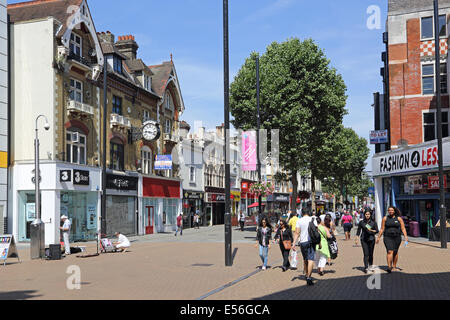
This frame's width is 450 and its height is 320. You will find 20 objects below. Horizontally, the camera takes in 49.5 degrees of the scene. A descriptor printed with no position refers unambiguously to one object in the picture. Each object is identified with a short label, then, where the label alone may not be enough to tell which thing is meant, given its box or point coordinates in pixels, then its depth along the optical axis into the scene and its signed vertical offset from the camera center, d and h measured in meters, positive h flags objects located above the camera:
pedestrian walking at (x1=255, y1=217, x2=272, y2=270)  14.11 -1.75
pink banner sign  30.70 +1.88
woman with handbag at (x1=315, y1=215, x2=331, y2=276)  12.56 -1.84
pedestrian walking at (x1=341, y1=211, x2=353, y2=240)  27.12 -2.66
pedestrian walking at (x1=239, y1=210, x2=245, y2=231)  40.16 -3.66
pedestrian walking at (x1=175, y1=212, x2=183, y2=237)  35.07 -3.20
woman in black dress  12.80 -1.50
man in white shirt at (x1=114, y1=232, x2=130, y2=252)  21.66 -2.91
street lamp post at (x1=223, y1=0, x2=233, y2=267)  15.02 +2.13
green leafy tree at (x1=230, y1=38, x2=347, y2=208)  31.36 +5.06
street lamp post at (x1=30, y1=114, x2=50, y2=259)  18.50 -2.29
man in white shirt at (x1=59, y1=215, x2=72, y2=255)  19.98 -2.19
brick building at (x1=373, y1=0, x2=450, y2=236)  29.69 +5.65
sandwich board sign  16.50 -2.36
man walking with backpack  11.48 -1.47
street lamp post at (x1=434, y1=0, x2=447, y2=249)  20.44 +0.56
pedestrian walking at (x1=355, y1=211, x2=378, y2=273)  13.02 -1.67
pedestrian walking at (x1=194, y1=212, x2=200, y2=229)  43.04 -3.62
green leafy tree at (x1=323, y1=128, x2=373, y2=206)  51.56 +1.09
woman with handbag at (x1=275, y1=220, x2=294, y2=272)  13.96 -1.81
